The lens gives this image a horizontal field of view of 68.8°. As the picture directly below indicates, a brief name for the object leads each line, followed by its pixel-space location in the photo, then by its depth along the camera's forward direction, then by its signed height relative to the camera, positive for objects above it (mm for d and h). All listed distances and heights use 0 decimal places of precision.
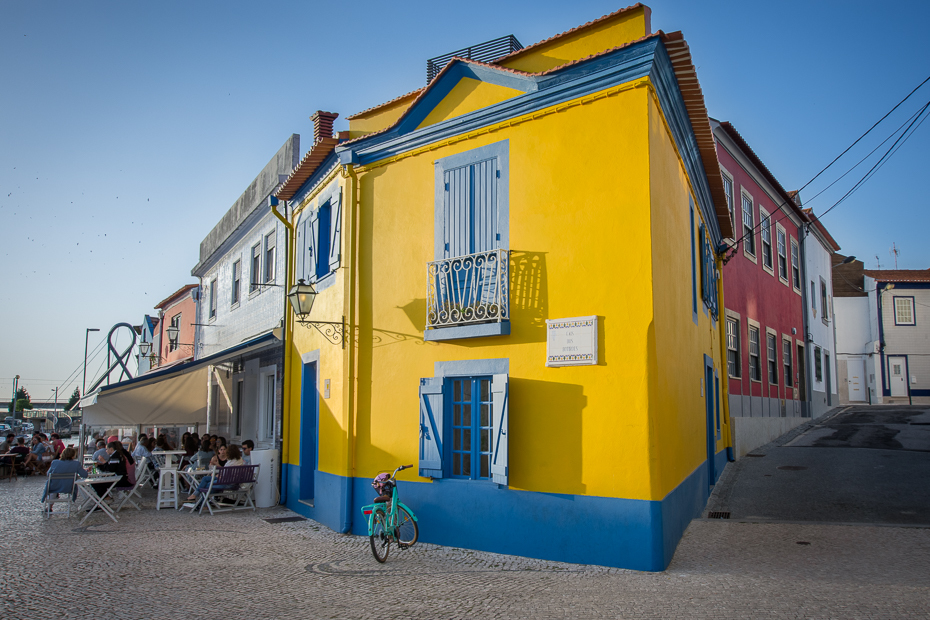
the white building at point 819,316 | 23984 +2219
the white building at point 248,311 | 14102 +1590
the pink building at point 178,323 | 23266 +2082
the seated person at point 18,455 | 20625 -2381
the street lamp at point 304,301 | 10438 +1165
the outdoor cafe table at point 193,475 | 12273 -1870
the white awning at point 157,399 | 15023 -510
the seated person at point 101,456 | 14183 -1688
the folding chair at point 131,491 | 12828 -2180
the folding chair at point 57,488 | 11664 -1888
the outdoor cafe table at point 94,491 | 11430 -1885
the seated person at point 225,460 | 12188 -1531
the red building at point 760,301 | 16500 +2074
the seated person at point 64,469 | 11672 -1590
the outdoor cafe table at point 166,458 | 13786 -1787
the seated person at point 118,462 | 12680 -1590
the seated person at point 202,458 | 13982 -1683
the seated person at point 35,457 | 21594 -2533
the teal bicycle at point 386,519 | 7754 -1673
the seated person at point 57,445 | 22578 -2237
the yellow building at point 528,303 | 7379 +898
